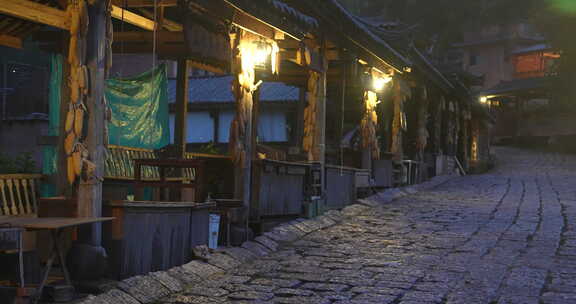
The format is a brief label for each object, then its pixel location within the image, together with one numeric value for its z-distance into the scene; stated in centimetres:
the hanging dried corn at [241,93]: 1058
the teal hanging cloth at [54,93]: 1025
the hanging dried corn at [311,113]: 1428
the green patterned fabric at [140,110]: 1197
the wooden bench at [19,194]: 870
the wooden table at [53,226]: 584
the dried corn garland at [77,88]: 698
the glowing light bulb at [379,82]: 1838
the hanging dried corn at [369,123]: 1823
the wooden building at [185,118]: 711
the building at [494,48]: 6122
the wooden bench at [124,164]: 1142
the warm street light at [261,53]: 1102
